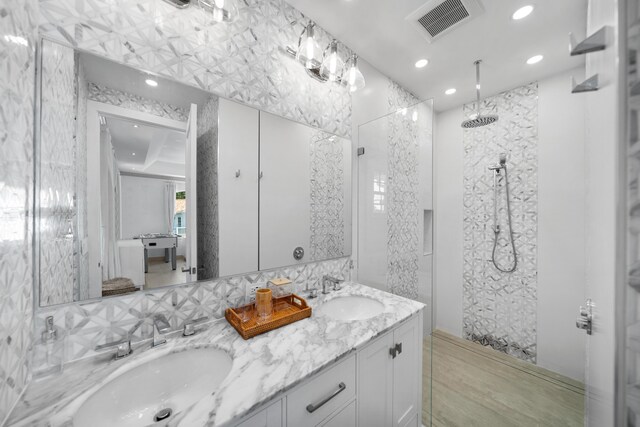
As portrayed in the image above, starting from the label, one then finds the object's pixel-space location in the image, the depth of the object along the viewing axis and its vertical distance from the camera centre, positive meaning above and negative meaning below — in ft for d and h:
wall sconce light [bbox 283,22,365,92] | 4.62 +3.29
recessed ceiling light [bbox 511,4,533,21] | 4.62 +4.18
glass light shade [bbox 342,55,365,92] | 5.25 +3.16
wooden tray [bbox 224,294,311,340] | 3.21 -1.65
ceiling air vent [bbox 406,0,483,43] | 4.42 +4.09
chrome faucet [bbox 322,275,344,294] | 5.05 -1.62
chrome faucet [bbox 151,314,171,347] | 2.96 -1.59
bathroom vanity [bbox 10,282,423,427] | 2.05 -1.79
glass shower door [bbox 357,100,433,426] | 6.23 +0.32
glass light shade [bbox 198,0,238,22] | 3.48 +3.18
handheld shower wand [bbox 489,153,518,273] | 7.44 +0.02
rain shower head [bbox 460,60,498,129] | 6.01 +2.51
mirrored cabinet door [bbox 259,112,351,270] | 4.53 +0.42
